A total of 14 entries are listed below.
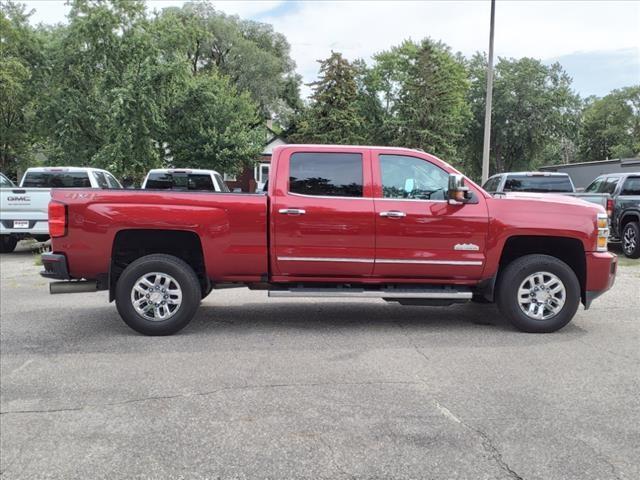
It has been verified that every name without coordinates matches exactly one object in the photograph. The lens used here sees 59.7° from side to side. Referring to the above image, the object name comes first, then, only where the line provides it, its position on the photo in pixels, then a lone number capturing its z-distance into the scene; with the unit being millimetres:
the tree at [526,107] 42812
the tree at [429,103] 39281
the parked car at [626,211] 12826
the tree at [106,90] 20516
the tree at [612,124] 57812
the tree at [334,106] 38188
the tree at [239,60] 46938
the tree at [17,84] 22172
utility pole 19250
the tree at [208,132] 23484
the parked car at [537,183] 13031
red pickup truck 5844
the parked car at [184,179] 13305
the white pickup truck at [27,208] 12242
